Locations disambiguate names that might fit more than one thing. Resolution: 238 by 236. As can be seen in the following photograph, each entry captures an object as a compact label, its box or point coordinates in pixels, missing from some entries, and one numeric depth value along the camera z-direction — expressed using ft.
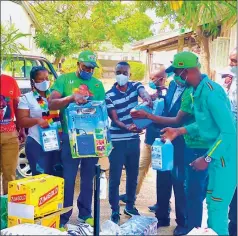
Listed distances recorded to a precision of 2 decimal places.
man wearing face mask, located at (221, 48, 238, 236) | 8.42
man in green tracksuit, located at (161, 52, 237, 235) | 7.28
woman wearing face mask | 9.17
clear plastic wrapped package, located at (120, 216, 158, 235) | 7.96
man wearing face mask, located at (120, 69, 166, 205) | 9.23
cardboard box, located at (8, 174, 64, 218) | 7.85
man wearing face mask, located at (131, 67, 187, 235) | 8.85
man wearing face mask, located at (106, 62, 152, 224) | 8.95
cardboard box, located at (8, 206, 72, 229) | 7.88
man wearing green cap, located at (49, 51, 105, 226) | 8.51
